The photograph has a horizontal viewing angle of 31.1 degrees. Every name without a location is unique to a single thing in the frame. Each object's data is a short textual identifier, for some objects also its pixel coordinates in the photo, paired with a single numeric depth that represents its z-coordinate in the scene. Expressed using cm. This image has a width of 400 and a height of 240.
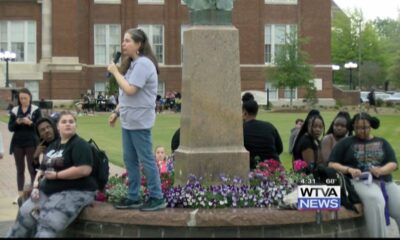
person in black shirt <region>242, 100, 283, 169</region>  932
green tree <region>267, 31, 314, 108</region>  4884
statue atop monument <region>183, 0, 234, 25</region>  847
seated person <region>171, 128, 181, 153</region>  1009
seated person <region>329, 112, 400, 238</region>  767
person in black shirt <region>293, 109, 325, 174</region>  939
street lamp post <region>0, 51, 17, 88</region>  4456
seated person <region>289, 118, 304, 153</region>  1572
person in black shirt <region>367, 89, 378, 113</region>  4791
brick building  5084
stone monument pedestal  828
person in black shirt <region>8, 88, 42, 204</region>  1126
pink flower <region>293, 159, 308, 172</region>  915
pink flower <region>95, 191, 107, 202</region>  804
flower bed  763
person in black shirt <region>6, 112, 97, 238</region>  715
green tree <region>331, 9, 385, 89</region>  7800
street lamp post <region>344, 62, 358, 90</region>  5434
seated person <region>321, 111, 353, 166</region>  905
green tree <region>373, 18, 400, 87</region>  5362
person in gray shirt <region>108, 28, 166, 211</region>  709
